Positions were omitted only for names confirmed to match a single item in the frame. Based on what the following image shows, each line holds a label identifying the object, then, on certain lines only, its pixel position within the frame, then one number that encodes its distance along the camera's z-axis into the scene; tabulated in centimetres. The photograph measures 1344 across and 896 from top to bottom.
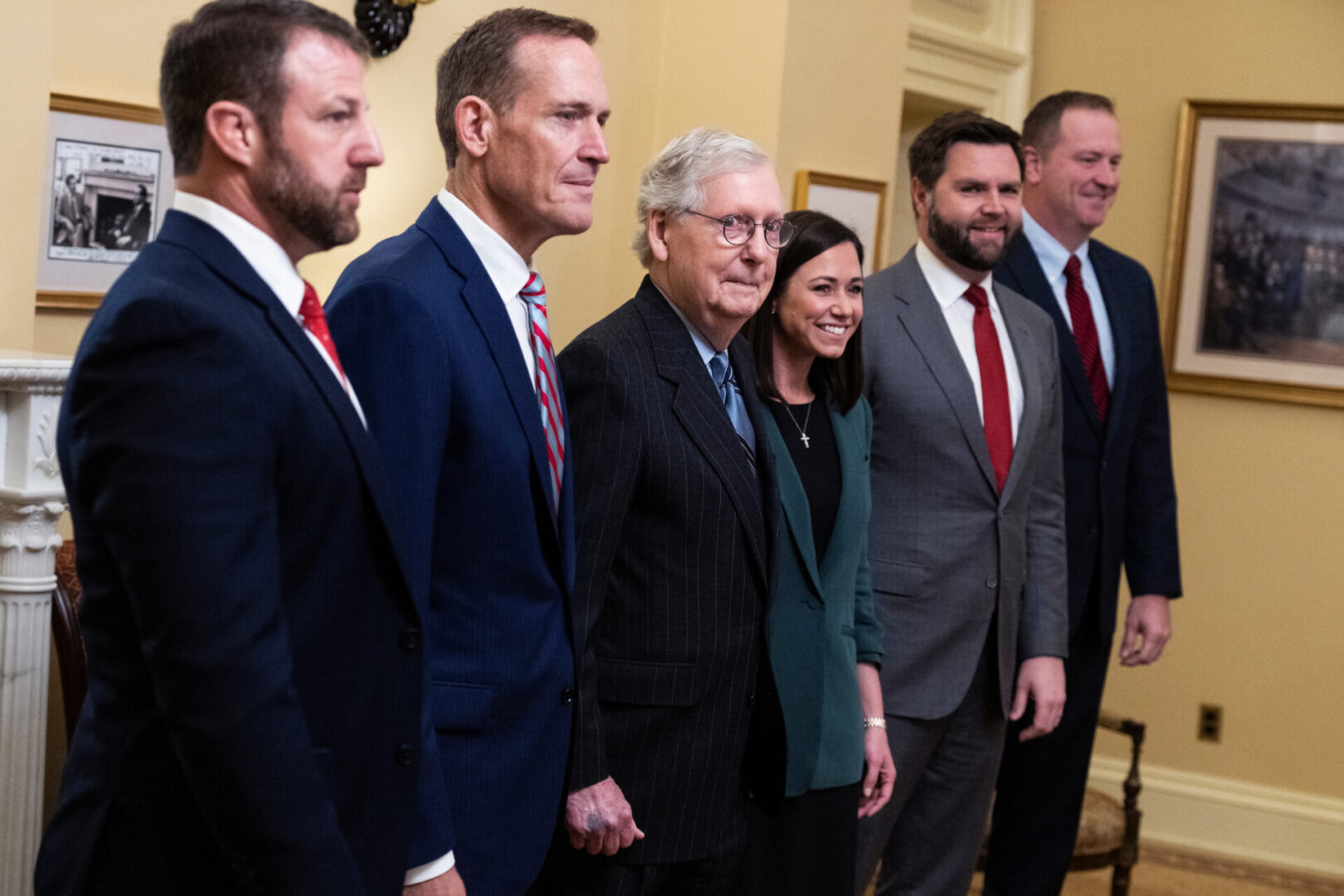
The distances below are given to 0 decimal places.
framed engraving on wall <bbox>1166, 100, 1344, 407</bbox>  450
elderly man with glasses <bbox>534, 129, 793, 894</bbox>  174
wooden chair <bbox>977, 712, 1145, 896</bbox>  340
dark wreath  314
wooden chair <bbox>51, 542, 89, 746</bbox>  236
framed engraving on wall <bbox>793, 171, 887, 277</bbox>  384
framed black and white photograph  256
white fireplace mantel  224
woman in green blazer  200
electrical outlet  466
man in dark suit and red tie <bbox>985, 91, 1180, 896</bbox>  289
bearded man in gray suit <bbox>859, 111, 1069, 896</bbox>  246
